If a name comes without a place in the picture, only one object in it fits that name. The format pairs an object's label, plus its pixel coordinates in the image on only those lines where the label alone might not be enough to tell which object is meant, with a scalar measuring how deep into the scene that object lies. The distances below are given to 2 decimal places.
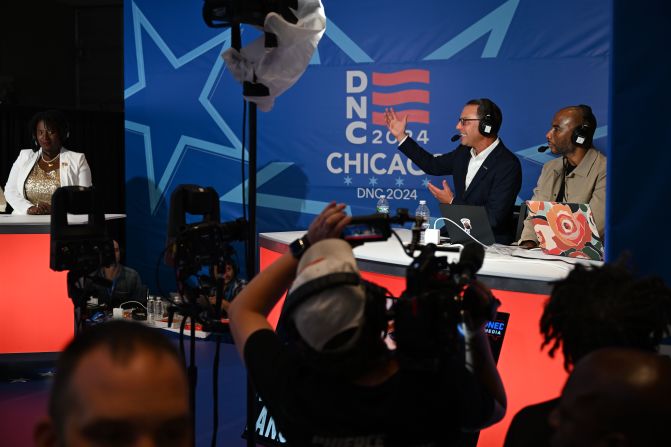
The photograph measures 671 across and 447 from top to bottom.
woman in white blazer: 5.18
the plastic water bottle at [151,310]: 5.68
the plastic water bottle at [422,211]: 4.68
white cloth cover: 2.11
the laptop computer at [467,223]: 3.40
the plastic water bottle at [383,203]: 4.84
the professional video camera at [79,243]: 2.96
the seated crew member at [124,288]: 5.78
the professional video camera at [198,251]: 1.96
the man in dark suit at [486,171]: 4.34
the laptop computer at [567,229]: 3.15
